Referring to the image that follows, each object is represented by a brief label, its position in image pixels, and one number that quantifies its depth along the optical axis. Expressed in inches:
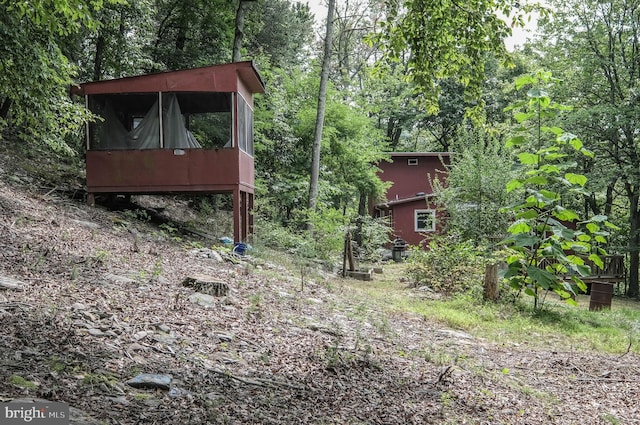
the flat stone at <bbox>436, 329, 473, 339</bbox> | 265.9
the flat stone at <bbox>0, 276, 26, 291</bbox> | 180.3
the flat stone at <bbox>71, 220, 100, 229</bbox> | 352.3
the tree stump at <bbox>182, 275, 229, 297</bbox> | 244.8
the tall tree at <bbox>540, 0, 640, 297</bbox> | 723.4
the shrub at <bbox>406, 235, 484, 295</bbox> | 430.3
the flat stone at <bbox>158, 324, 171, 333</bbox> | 178.2
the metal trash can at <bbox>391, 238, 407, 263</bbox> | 909.0
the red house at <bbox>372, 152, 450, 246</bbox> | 1149.7
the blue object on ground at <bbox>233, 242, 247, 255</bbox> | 417.7
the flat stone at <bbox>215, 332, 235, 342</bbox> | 184.5
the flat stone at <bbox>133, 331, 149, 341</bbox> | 163.2
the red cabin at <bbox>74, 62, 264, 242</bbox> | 427.8
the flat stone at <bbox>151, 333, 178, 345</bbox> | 166.9
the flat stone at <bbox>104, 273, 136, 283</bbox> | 226.2
